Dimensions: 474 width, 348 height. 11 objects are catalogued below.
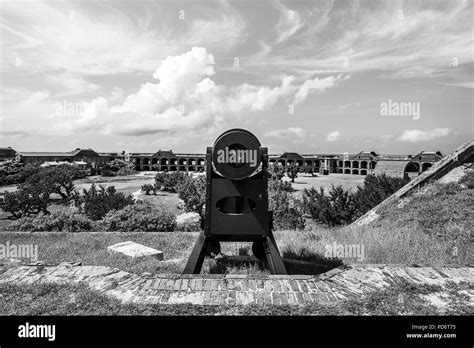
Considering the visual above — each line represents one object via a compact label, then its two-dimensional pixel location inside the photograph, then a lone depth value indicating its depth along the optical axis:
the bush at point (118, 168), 50.50
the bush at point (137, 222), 10.20
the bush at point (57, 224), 10.27
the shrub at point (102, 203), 15.00
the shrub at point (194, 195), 15.57
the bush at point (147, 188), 29.81
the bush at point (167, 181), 32.50
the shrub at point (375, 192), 14.23
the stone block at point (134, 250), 5.69
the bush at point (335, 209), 14.22
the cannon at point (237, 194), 4.18
